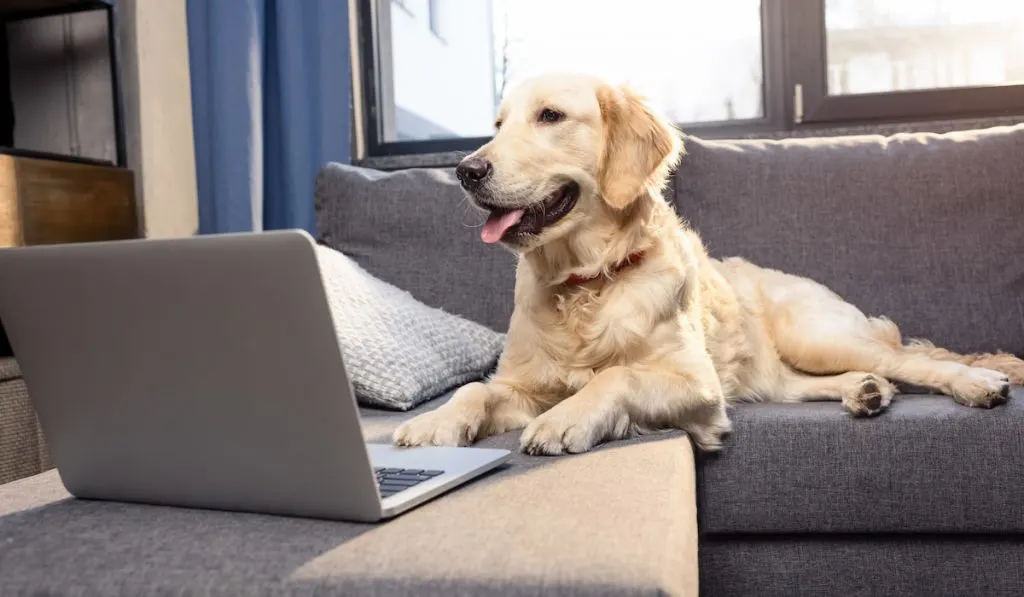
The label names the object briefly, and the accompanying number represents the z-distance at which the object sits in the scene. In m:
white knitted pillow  1.75
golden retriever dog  1.51
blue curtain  2.97
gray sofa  0.82
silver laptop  0.81
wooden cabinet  2.43
